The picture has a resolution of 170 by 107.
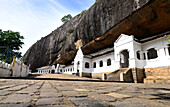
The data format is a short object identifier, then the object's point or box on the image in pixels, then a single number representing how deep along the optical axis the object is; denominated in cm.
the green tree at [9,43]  2828
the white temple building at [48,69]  3551
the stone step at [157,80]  901
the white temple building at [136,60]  1180
